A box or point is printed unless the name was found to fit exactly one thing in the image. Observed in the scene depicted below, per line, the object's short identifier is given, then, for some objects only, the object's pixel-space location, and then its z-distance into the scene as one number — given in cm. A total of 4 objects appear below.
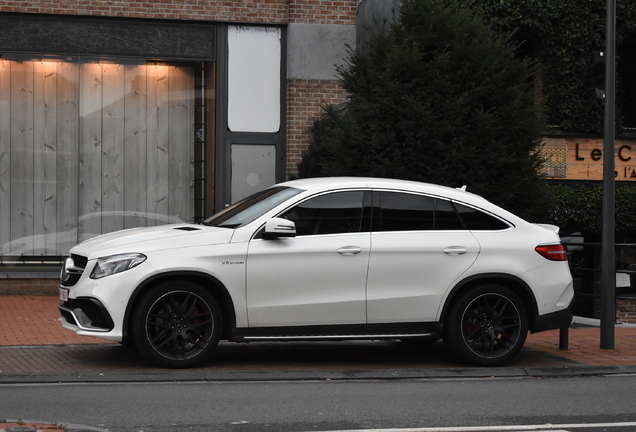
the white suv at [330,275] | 896
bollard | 1098
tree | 1241
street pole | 1115
